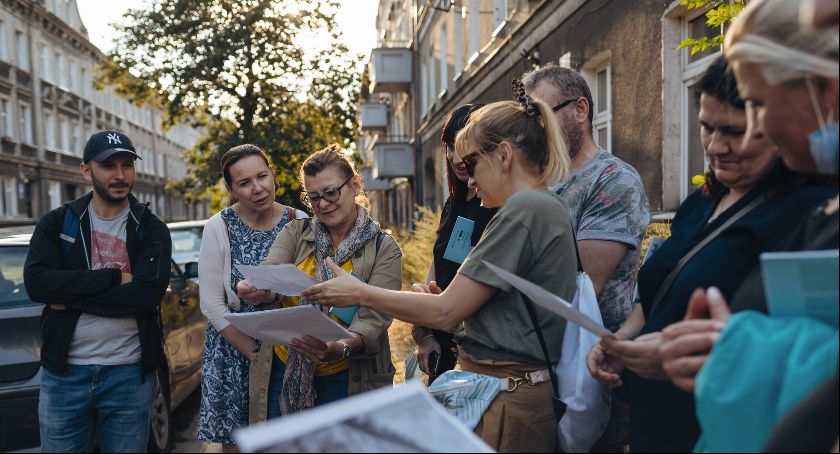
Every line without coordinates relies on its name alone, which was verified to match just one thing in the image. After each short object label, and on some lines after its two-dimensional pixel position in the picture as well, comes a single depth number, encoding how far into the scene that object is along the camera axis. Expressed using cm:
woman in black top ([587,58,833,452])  160
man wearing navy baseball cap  331
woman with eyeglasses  296
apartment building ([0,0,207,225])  3014
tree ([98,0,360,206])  2080
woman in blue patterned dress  334
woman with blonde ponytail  193
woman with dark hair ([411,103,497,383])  288
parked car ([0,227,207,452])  388
